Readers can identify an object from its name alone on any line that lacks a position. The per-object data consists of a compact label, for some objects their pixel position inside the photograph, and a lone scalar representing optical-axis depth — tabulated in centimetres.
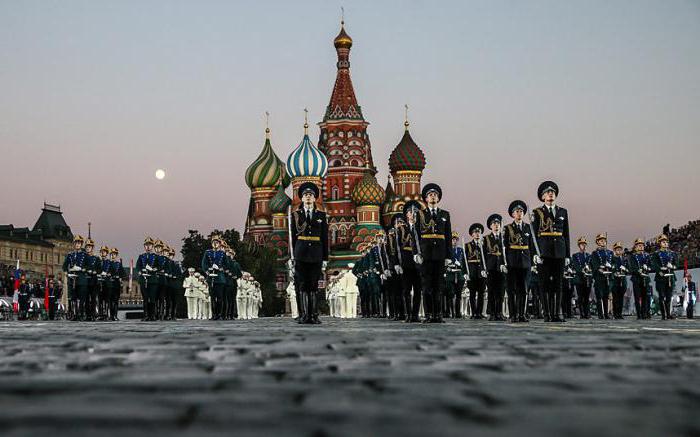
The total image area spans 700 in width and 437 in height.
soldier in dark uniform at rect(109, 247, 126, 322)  2689
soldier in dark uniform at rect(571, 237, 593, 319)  2555
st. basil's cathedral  10588
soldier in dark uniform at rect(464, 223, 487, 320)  2347
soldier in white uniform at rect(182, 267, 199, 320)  3634
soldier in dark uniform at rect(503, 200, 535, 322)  1653
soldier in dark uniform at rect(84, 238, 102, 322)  2500
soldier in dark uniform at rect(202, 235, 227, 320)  2645
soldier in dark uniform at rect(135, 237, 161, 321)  2481
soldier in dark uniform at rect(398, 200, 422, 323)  1720
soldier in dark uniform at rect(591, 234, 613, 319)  2528
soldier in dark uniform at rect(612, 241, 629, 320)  2541
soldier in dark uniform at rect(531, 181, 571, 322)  1661
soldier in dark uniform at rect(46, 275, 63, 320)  4212
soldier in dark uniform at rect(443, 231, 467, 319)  2630
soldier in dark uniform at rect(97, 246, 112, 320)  2592
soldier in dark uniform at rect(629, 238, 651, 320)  2391
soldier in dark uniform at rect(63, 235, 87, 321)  2461
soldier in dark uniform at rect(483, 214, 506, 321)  1903
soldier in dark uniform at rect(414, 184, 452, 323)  1555
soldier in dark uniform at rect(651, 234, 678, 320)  2341
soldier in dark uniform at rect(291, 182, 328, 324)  1515
